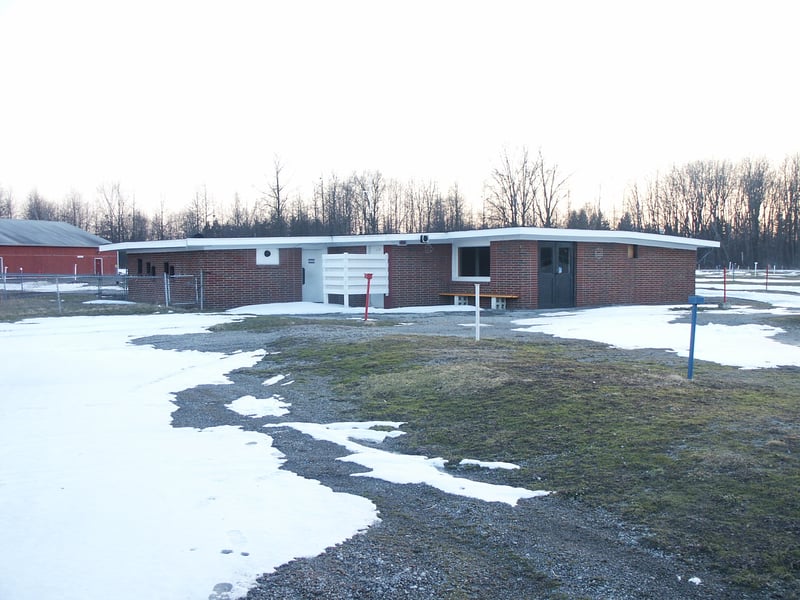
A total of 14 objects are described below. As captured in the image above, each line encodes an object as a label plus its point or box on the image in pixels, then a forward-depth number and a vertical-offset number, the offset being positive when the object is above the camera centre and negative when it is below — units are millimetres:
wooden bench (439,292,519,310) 23278 -1161
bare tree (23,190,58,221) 86000 +7158
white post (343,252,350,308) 24202 -326
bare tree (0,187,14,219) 85562 +7315
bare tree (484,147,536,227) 63656 +6050
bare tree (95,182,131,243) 80938 +5237
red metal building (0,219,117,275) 53094 +1405
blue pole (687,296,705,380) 8391 -475
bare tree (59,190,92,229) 85125 +6563
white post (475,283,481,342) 13198 -1052
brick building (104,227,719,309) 23484 -79
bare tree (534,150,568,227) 64500 +6327
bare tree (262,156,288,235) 61125 +5258
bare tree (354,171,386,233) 64094 +5893
